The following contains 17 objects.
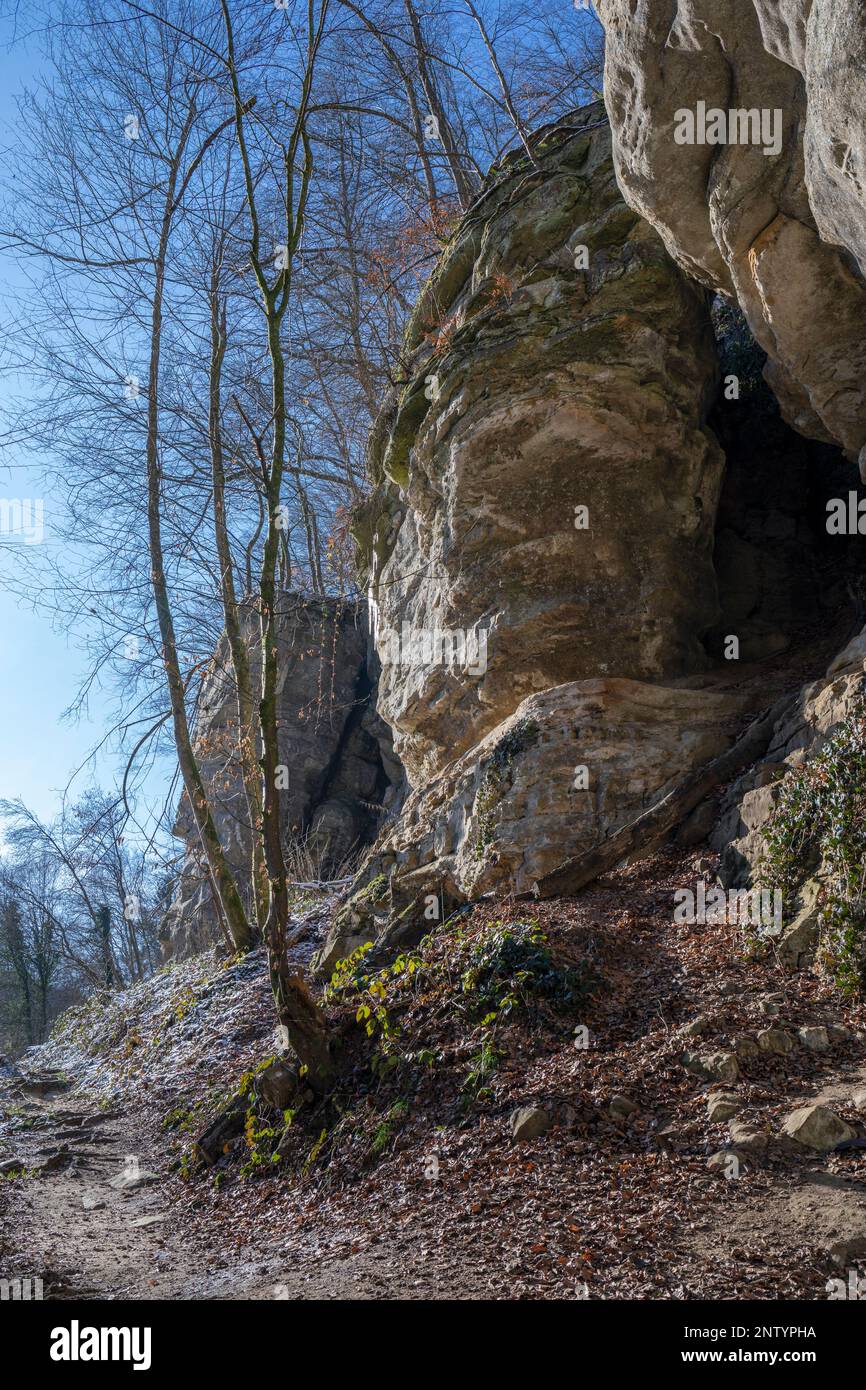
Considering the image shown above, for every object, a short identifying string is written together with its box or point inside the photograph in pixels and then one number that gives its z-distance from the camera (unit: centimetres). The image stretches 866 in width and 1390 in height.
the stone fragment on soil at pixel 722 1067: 493
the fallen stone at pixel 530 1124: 488
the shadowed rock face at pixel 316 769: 2052
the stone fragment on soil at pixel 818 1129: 416
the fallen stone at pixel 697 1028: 536
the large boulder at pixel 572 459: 1002
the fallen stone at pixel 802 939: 589
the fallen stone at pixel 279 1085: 669
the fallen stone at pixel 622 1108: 483
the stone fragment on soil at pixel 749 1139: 421
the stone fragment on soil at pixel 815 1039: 506
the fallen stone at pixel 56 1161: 779
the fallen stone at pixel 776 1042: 507
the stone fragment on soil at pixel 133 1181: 712
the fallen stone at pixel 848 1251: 337
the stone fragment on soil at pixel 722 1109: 453
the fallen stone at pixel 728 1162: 408
